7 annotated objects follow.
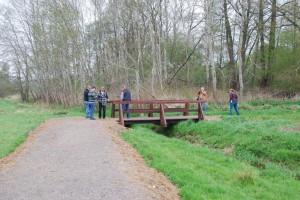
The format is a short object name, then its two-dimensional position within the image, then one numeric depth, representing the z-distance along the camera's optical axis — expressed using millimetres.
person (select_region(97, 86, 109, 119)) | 17422
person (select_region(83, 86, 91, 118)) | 17488
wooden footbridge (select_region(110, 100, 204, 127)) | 15789
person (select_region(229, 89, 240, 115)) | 18250
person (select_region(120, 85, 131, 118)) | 17847
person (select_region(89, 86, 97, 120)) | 16844
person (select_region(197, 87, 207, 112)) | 21423
